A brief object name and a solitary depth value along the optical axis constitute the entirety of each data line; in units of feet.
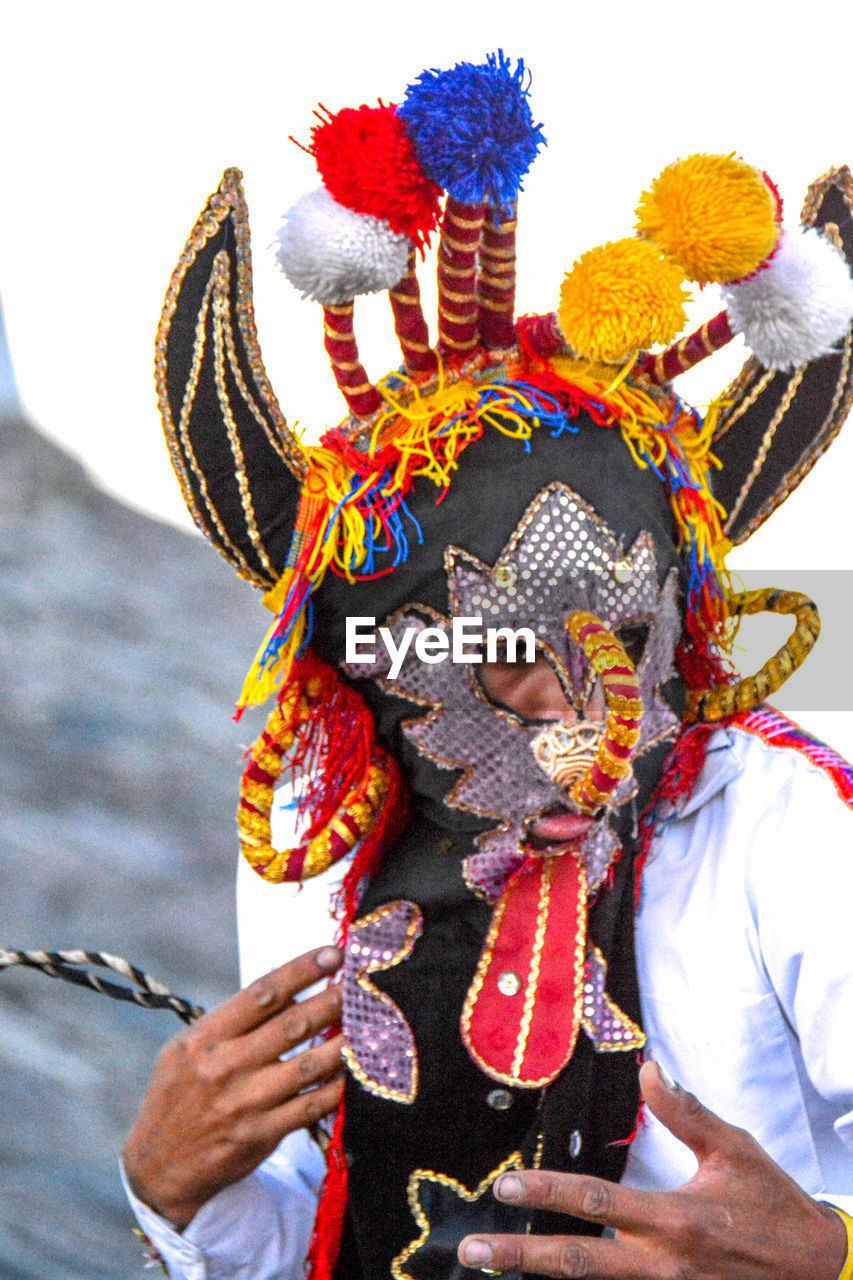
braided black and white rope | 8.95
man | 8.41
